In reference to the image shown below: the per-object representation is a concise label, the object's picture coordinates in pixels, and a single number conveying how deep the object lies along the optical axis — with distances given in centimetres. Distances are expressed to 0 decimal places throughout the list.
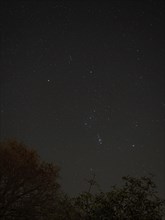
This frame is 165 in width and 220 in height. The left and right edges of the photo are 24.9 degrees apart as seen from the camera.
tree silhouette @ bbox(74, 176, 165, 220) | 1532
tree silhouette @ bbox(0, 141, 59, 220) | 2794
